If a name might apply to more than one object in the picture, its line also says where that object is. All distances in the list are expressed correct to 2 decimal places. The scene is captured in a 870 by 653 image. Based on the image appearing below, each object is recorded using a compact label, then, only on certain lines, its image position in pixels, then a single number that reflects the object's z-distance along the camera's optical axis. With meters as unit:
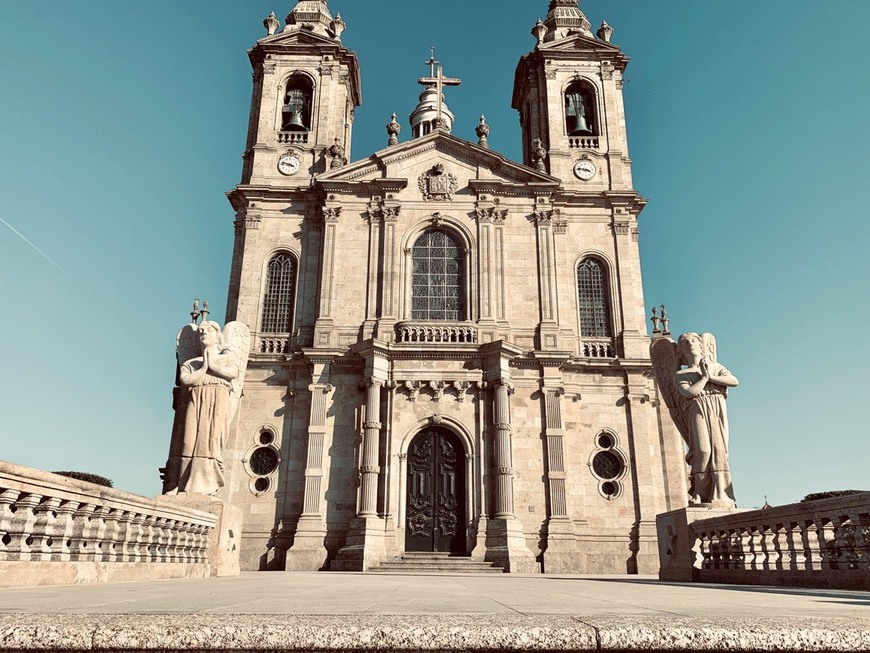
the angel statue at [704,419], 11.44
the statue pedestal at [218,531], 11.20
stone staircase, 16.30
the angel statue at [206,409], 11.50
